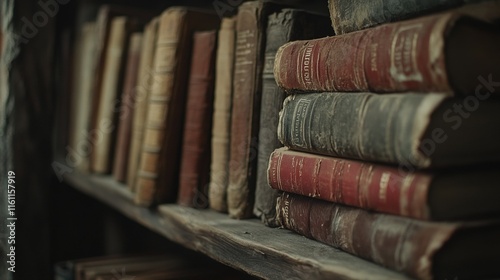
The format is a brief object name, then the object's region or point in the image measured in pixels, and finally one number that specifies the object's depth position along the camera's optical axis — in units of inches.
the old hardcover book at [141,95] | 46.9
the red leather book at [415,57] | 21.6
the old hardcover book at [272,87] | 33.4
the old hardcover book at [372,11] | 24.2
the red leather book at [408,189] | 22.3
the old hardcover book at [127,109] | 52.0
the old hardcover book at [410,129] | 21.8
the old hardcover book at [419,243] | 21.7
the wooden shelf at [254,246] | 25.0
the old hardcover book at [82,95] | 60.9
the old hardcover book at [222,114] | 37.9
